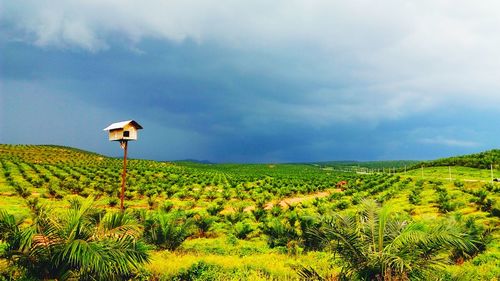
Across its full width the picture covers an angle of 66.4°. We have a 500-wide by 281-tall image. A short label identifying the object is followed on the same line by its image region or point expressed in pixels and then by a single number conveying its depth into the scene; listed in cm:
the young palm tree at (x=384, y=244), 642
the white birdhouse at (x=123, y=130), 1474
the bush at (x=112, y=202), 2552
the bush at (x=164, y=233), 1265
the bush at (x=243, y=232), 1705
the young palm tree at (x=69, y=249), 642
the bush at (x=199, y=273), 797
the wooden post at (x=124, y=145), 1484
